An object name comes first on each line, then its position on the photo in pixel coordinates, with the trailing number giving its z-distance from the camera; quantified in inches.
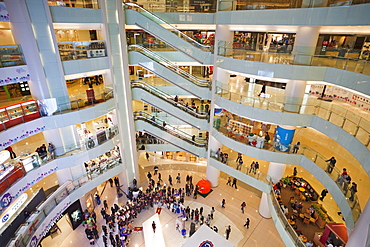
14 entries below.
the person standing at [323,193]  494.6
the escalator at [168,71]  556.7
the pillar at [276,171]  525.9
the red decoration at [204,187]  661.9
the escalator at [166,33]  524.7
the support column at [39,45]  381.4
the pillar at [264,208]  578.2
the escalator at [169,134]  631.2
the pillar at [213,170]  625.6
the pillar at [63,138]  468.1
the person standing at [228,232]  523.0
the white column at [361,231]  260.4
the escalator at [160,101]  589.9
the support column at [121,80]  492.1
